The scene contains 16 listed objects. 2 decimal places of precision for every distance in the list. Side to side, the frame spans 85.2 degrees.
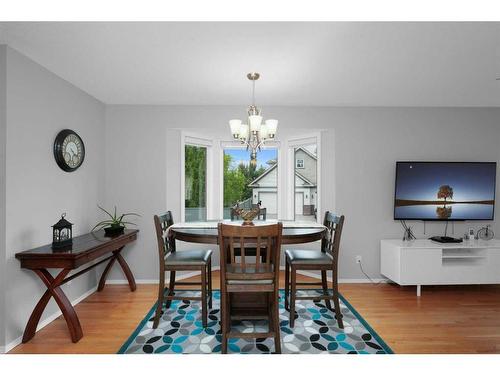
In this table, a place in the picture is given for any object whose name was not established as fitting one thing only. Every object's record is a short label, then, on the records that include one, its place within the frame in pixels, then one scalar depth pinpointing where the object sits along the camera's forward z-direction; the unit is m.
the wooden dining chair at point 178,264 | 2.35
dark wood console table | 2.09
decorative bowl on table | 2.62
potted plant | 2.96
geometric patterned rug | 2.03
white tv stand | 3.09
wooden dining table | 2.28
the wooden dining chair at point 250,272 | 1.85
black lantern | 2.32
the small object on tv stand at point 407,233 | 3.44
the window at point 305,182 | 3.95
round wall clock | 2.56
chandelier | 2.39
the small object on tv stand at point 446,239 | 3.22
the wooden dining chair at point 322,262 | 2.38
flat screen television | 3.38
